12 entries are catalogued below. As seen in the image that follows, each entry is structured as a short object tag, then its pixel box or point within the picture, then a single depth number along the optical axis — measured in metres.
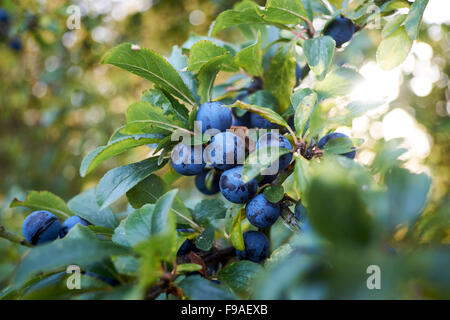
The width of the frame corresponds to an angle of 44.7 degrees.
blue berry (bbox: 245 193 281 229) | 0.21
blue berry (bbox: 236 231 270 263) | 0.22
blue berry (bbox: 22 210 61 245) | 0.23
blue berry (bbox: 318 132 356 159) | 0.20
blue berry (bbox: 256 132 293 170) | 0.19
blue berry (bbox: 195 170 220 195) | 0.24
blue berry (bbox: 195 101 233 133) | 0.21
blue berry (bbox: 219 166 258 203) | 0.20
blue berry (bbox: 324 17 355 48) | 0.23
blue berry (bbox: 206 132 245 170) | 0.20
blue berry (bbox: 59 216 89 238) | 0.23
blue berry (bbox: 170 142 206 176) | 0.21
